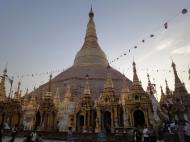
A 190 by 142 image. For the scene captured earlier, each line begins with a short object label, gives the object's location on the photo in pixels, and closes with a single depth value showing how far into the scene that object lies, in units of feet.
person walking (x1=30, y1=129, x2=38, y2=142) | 33.53
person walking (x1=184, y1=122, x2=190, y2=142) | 26.15
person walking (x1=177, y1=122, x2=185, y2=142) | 27.13
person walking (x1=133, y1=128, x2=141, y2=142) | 36.56
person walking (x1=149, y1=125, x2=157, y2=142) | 30.32
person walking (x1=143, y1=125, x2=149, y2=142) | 30.97
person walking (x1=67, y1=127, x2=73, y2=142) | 32.10
